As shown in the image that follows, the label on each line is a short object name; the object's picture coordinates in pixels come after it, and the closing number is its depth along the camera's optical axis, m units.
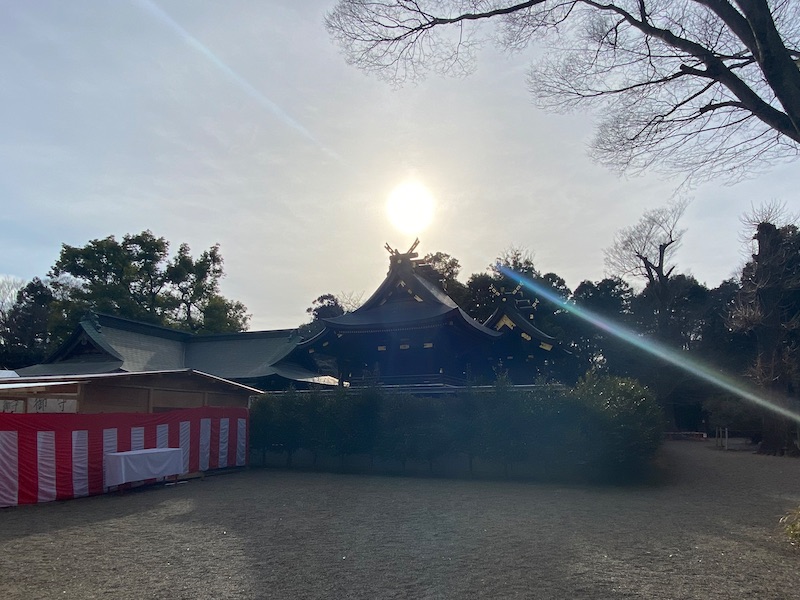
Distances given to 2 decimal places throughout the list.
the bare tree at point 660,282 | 32.72
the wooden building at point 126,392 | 11.48
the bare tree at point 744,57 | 5.55
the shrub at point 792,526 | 6.95
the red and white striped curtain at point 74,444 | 10.01
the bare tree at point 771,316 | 21.95
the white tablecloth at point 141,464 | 11.46
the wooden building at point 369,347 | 19.39
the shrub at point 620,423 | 13.22
